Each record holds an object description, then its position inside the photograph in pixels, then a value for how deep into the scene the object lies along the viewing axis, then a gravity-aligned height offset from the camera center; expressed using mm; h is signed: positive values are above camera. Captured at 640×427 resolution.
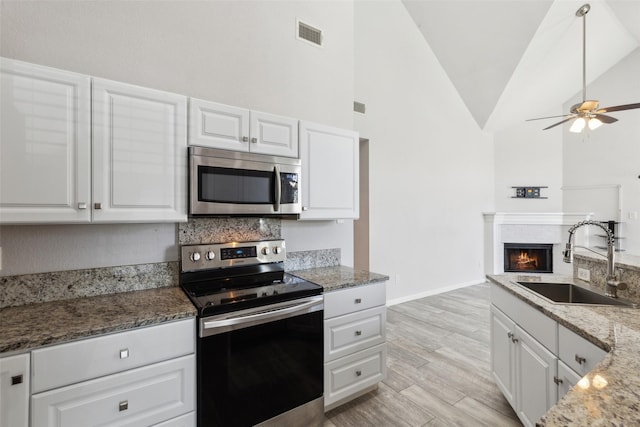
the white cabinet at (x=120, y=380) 1255 -750
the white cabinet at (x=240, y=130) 1920 +579
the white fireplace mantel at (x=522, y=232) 5785 -352
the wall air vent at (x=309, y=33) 2638 +1598
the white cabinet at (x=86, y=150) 1433 +339
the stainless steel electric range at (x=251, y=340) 1592 -721
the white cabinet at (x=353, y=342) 2074 -926
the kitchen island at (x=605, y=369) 717 -483
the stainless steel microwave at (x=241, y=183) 1896 +207
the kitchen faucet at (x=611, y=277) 1744 -370
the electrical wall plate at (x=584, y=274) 2105 -424
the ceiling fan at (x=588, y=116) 3147 +1062
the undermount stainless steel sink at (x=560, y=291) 2018 -524
